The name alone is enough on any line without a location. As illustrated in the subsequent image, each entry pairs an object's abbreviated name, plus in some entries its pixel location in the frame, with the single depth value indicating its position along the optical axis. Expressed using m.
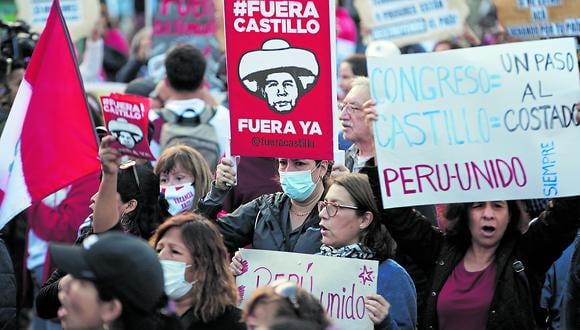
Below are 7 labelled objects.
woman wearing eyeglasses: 12.05
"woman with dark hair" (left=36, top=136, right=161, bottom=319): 11.70
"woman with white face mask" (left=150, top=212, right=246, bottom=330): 10.80
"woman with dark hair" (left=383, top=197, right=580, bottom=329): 11.97
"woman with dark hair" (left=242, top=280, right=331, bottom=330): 9.29
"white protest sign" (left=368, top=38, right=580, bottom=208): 12.09
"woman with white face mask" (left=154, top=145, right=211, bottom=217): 14.89
